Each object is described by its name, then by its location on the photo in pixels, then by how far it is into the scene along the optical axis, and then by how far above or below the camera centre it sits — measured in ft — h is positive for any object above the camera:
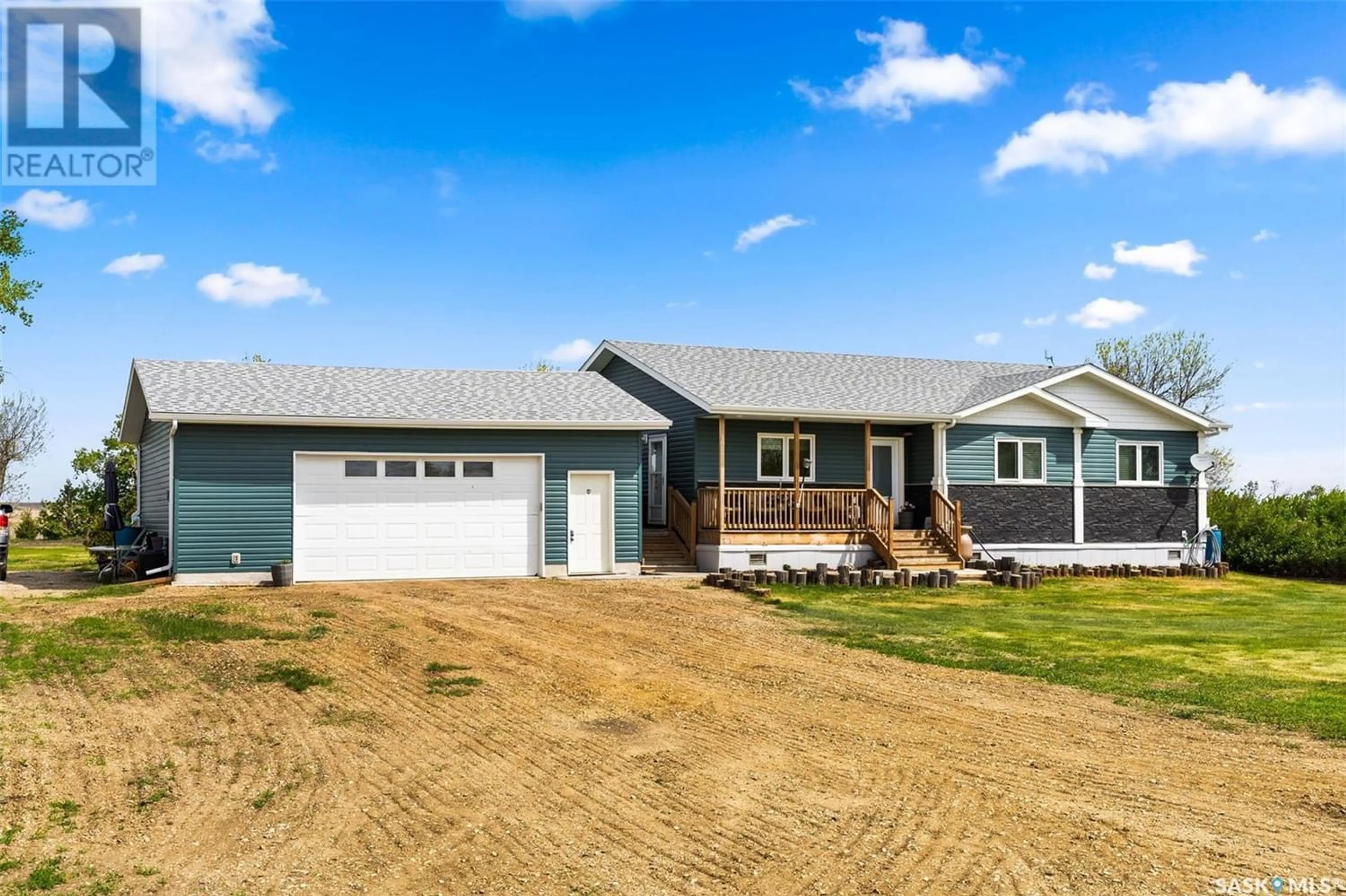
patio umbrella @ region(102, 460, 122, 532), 72.33 -1.09
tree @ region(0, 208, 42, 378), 98.58 +20.56
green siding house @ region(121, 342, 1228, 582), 60.03 +1.25
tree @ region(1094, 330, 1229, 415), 150.30 +16.67
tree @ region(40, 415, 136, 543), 104.73 -1.14
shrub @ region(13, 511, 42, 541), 119.24 -4.70
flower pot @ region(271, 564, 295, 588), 58.39 -5.04
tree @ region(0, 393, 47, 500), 141.49 +7.11
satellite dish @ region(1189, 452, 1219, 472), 85.76 +1.48
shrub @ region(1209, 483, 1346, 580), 87.10 -4.70
